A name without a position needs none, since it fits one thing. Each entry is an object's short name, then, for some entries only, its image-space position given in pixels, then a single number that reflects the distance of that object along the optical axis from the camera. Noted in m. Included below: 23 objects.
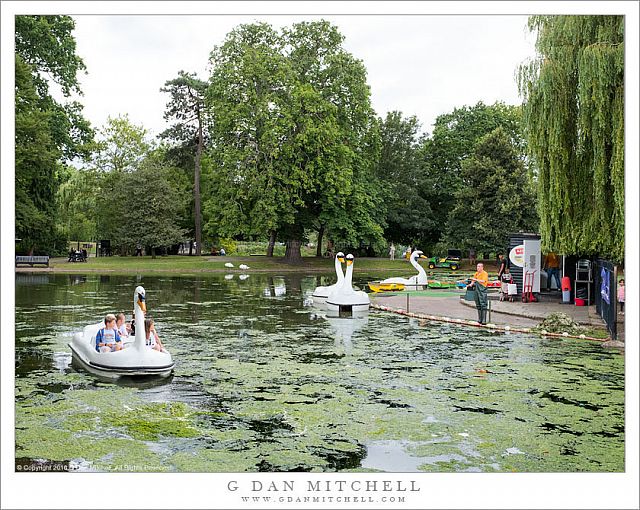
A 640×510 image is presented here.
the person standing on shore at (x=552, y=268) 23.59
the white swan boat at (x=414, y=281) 28.53
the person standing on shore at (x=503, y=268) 26.27
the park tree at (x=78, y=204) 45.09
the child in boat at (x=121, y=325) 11.89
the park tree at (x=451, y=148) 56.09
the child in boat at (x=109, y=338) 11.36
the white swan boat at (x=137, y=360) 10.82
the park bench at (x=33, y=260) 34.69
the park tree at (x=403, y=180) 54.16
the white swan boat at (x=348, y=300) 21.02
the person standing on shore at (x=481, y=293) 16.81
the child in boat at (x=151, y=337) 11.63
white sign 22.94
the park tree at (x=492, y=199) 47.56
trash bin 21.16
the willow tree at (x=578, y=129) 14.52
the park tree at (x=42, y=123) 28.33
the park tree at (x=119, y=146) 57.88
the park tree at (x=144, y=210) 48.22
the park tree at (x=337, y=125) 45.66
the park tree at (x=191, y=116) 54.28
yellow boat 28.28
